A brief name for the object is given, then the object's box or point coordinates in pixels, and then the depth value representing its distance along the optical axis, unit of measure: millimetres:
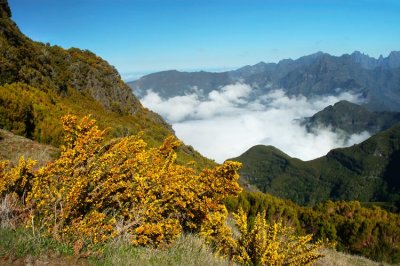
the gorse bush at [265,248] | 7824
